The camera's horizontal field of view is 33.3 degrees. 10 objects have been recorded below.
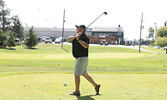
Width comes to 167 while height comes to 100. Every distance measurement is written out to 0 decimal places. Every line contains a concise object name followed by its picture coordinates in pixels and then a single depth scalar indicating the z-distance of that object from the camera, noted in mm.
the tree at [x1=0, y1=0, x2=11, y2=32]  106875
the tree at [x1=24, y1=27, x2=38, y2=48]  70500
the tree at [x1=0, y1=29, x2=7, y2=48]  64488
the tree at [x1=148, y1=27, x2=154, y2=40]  178775
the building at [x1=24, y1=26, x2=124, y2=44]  126250
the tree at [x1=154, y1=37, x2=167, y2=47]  118312
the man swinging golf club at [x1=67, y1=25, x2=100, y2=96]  8305
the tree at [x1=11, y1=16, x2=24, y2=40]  108150
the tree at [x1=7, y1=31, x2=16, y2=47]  66125
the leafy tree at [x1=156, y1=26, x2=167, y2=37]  135250
